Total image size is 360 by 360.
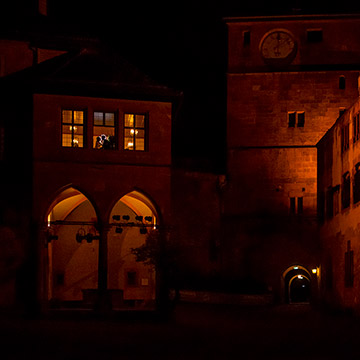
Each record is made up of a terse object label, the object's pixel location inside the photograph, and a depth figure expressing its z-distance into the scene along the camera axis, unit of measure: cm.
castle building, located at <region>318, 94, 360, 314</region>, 3053
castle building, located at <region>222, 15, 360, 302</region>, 4244
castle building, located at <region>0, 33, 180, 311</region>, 2914
